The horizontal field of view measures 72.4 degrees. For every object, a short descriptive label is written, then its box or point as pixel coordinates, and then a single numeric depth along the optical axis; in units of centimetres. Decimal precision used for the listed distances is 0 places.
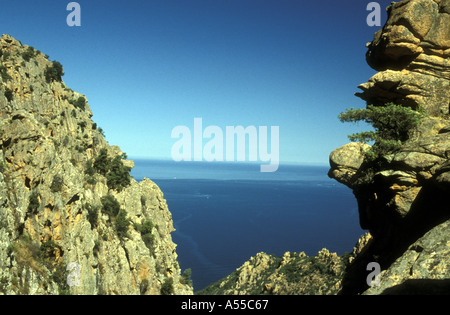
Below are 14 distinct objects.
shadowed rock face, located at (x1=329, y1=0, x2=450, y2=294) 1666
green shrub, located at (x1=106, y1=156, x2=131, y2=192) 5844
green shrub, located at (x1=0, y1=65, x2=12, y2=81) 4200
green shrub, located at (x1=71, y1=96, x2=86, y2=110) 6181
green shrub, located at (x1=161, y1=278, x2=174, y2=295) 5397
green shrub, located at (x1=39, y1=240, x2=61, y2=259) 3612
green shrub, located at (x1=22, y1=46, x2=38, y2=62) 5103
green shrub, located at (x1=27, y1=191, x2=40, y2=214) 3644
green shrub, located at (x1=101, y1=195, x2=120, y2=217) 5275
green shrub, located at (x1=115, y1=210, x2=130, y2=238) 5226
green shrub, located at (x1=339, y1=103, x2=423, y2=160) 2108
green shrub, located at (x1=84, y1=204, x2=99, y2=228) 4534
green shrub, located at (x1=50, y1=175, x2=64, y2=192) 3948
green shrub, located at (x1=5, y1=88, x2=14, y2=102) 4094
